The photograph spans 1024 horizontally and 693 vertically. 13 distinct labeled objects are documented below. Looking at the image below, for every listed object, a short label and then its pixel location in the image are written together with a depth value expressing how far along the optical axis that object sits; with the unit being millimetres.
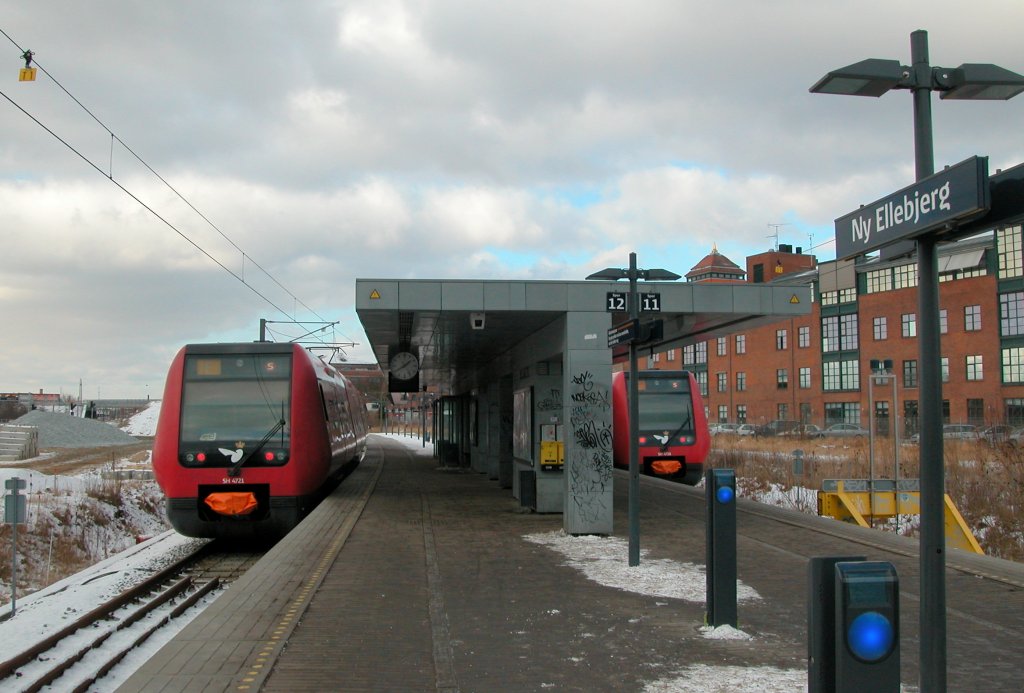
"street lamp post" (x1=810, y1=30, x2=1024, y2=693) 4160
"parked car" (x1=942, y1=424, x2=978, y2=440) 34541
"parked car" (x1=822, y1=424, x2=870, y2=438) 46469
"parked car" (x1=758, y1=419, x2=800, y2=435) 54219
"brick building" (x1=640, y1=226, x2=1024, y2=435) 52344
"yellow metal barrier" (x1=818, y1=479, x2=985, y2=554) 16844
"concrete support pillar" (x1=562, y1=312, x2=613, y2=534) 12672
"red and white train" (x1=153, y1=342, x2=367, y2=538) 13328
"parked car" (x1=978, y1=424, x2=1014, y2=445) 25605
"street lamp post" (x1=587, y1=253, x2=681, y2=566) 9805
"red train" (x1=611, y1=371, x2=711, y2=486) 21703
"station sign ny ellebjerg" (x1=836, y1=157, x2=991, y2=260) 3818
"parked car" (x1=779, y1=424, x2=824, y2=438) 46881
